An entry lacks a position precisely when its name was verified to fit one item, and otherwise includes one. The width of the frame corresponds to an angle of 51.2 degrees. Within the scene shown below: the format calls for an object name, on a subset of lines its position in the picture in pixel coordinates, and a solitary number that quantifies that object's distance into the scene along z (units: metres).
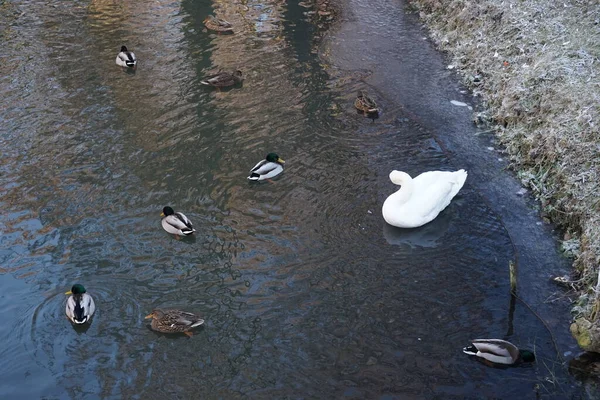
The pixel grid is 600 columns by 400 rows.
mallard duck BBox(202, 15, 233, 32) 15.60
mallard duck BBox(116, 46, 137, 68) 13.55
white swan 9.05
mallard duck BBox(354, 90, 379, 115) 11.73
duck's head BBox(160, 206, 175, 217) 9.02
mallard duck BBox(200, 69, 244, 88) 12.94
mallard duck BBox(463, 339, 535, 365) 6.77
